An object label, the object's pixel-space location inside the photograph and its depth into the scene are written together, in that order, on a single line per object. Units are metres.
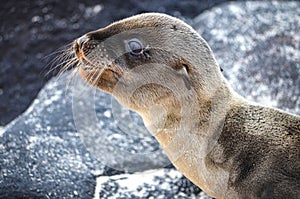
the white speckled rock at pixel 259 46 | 8.98
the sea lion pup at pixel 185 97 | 6.00
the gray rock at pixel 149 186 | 7.25
